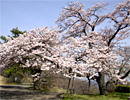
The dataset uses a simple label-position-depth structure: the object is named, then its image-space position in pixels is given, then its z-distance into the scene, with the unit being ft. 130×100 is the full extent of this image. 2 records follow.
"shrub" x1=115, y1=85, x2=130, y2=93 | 52.13
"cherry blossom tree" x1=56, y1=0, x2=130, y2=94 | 28.40
